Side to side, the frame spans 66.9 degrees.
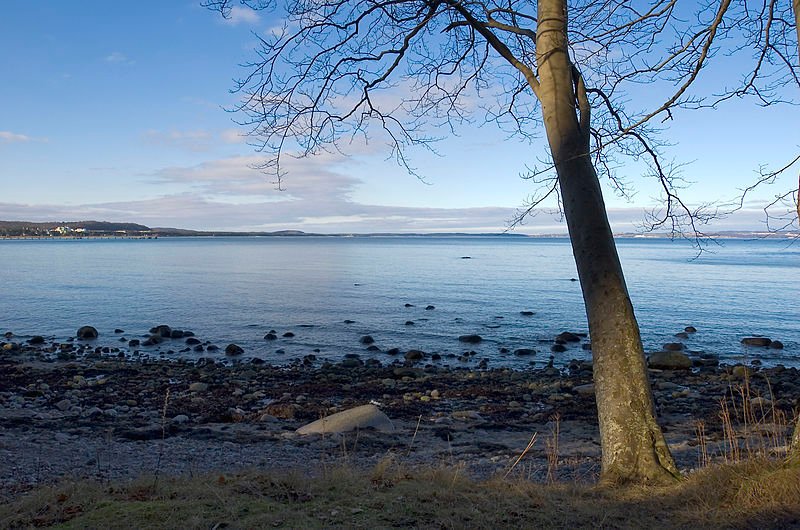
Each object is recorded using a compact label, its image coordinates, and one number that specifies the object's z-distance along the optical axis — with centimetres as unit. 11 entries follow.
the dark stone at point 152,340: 2355
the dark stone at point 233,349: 2170
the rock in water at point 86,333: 2491
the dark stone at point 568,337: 2372
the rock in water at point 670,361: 1878
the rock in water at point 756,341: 2264
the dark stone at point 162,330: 2528
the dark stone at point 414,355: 2059
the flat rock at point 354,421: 1111
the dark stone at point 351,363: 1906
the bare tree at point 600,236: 579
